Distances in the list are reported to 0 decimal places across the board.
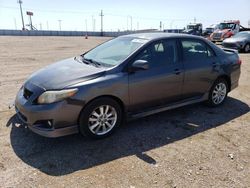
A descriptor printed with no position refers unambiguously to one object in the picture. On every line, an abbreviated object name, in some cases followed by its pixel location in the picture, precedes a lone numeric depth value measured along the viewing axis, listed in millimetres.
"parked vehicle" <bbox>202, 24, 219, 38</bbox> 25322
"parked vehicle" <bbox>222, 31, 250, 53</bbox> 12322
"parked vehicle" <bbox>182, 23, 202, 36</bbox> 25954
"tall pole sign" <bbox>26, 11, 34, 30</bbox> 64383
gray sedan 2680
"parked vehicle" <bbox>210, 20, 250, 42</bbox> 16830
